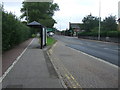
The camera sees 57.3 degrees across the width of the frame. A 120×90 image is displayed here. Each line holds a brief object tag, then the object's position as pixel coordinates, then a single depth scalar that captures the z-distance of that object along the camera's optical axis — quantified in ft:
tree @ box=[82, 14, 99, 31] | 119.57
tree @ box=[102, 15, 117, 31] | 97.09
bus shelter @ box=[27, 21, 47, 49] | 39.54
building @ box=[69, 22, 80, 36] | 208.05
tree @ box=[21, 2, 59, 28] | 114.47
